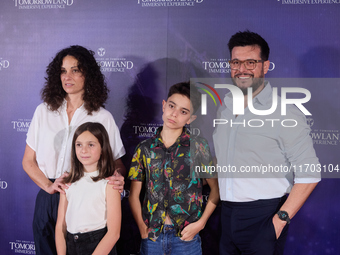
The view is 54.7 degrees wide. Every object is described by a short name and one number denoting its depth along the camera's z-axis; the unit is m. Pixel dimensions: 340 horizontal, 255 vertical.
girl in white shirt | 2.22
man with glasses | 2.23
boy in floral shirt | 2.34
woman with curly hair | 2.57
